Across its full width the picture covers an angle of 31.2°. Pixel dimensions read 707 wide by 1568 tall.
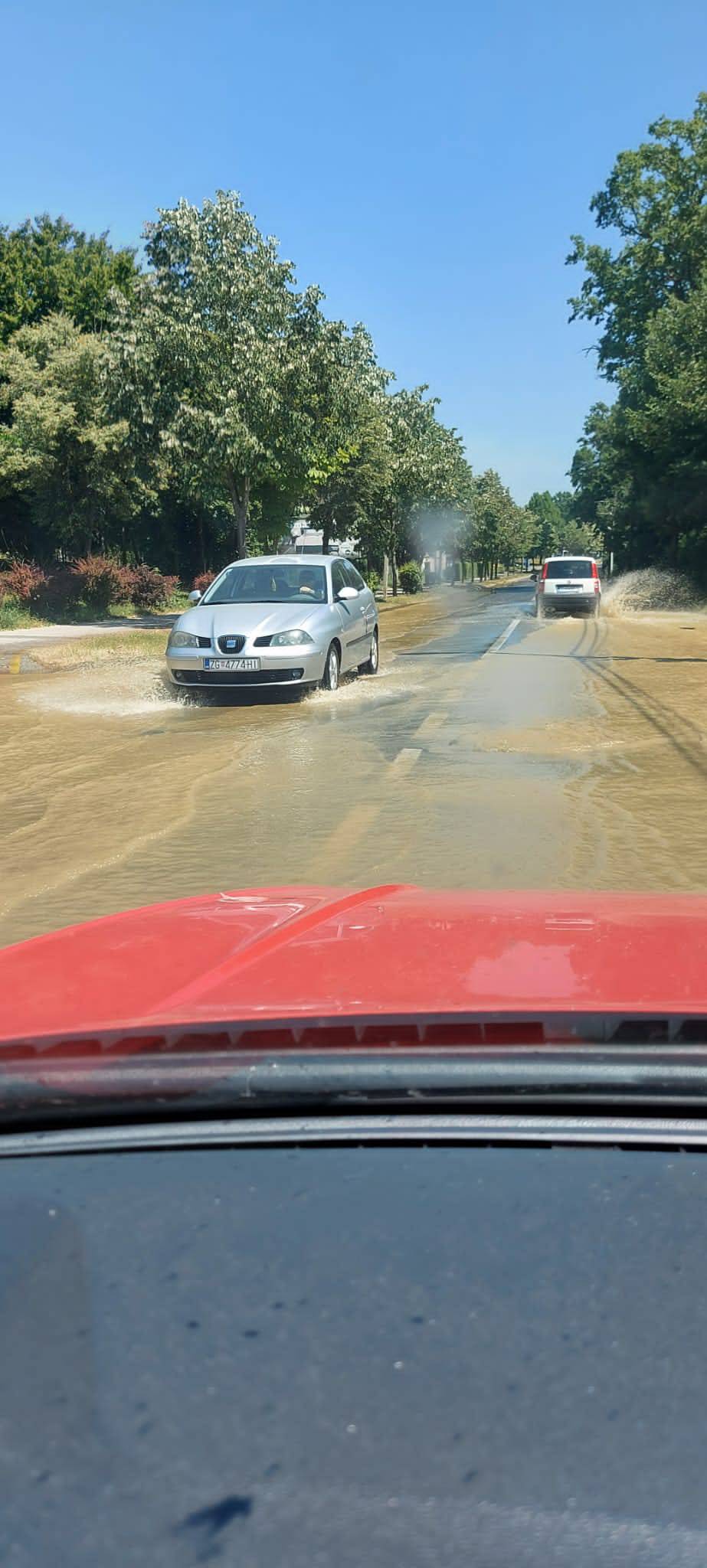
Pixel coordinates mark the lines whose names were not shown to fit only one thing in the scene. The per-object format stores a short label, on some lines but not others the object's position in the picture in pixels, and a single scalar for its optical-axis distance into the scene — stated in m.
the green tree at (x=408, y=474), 49.38
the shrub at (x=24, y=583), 31.20
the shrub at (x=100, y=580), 32.44
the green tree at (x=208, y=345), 27.41
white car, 35.66
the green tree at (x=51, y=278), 42.22
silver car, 13.05
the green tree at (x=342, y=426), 30.27
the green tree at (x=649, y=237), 50.12
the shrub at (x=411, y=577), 71.56
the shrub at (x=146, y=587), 33.97
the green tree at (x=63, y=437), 32.53
